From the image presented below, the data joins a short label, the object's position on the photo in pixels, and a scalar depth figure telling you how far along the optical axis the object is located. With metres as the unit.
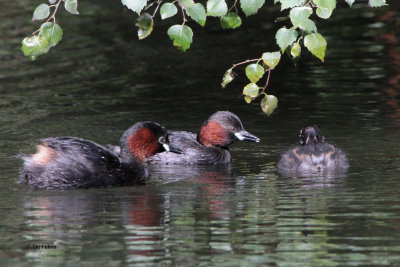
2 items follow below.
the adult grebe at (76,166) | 18.80
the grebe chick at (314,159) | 20.30
